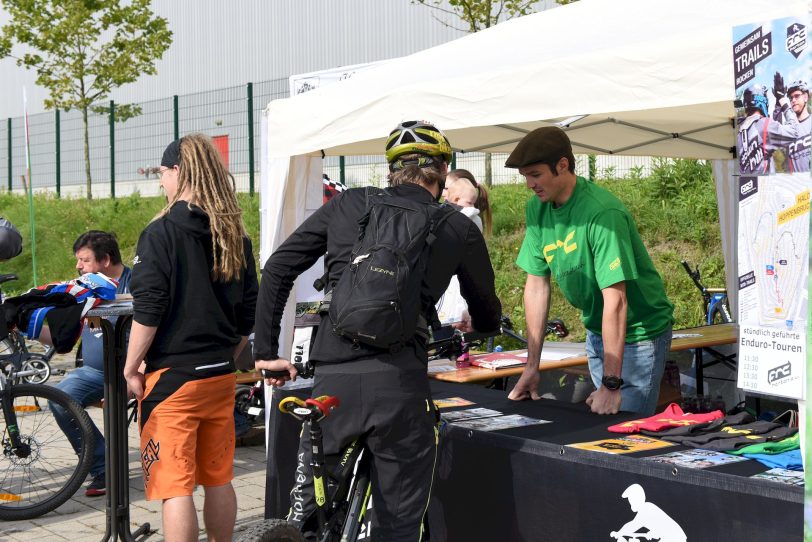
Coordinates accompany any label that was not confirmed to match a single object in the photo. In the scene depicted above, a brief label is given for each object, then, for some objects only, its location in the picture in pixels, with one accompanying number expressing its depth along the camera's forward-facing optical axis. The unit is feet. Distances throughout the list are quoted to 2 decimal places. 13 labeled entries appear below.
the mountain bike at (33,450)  17.31
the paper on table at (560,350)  18.60
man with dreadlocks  11.84
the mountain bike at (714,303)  25.86
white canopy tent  11.55
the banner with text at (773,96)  9.38
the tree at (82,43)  66.03
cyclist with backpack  9.52
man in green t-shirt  12.34
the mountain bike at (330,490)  9.61
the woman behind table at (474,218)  18.56
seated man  17.97
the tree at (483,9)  45.43
